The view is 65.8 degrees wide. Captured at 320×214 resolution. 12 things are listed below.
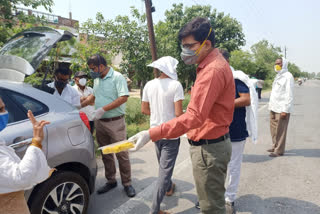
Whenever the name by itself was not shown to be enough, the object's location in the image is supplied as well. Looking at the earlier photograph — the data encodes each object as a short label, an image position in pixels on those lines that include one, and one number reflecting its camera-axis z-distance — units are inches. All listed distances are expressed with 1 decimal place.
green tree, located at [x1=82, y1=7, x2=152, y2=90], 390.3
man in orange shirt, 67.7
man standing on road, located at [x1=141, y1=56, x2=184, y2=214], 107.1
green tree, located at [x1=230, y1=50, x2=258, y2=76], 733.3
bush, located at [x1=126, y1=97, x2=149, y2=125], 324.9
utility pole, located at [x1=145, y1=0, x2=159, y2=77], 321.7
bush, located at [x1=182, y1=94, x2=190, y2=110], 445.3
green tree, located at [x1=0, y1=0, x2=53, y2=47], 211.1
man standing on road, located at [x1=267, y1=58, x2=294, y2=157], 190.5
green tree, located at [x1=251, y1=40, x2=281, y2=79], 1275.5
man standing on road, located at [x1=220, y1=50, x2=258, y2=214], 115.6
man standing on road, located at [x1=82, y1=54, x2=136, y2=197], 130.5
